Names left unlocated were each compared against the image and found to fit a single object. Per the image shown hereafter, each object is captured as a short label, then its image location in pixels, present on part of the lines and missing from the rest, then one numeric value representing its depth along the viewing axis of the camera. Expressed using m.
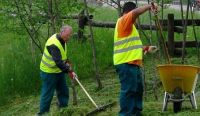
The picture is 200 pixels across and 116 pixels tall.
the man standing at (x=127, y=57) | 7.45
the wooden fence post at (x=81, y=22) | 14.81
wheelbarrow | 7.25
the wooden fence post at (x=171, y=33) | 13.55
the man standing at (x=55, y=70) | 8.84
